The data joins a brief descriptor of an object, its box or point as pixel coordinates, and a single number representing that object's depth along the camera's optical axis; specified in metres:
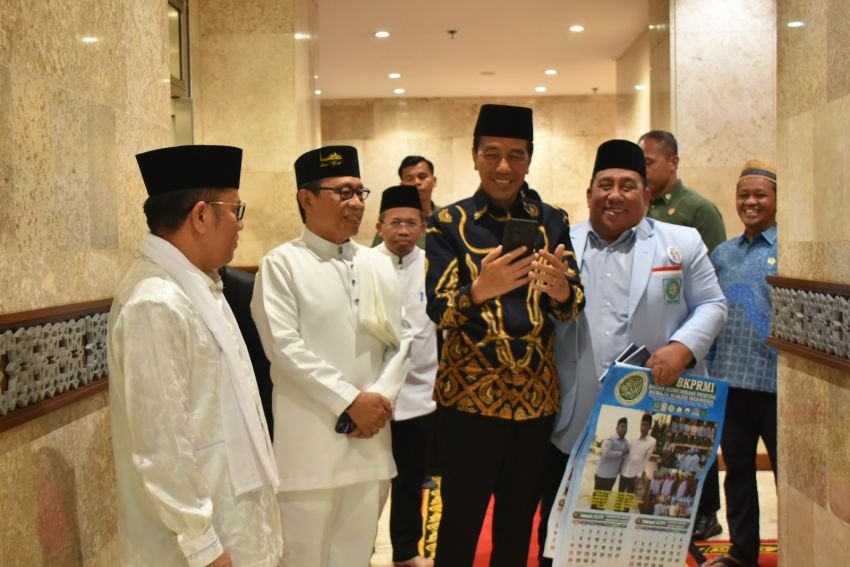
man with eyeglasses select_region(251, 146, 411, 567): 2.80
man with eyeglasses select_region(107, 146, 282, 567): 1.72
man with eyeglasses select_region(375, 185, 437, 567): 3.86
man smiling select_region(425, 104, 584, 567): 2.60
